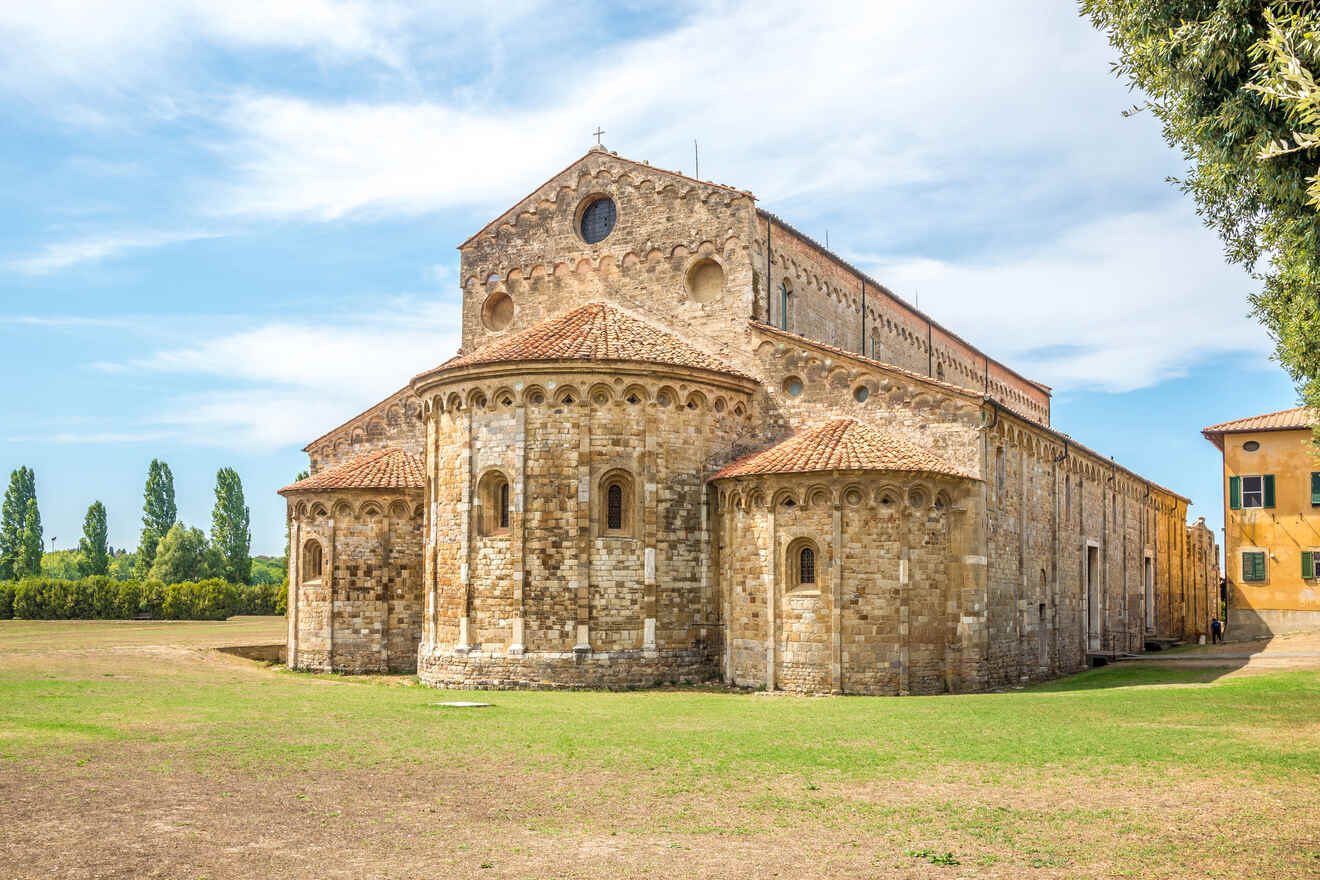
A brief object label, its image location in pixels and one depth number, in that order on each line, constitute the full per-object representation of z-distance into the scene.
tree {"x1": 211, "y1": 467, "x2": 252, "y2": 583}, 77.12
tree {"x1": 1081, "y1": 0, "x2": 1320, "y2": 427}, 11.23
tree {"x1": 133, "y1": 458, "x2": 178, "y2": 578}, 77.56
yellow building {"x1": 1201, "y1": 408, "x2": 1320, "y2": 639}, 43.31
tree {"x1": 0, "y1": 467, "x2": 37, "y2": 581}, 70.44
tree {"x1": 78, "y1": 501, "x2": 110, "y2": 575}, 74.00
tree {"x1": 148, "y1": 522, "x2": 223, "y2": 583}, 70.56
